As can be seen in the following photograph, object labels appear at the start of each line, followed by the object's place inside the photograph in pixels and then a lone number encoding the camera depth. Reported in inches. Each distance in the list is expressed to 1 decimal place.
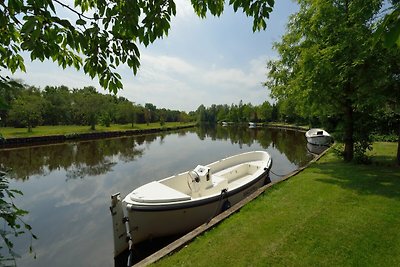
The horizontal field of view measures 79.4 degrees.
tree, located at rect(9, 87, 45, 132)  1534.2
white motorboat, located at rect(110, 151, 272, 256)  280.5
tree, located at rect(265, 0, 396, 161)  391.9
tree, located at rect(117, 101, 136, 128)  2758.4
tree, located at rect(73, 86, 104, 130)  1973.4
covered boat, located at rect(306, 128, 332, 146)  974.4
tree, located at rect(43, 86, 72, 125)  2290.8
